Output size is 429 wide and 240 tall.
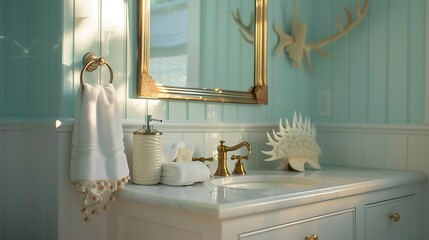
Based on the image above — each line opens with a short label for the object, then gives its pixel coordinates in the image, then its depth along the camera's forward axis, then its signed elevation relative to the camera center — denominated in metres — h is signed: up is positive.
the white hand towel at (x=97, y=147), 1.62 -0.11
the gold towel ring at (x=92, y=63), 1.72 +0.16
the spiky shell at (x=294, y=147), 2.28 -0.15
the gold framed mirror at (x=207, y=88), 1.93 +0.13
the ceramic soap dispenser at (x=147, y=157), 1.77 -0.15
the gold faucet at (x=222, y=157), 2.08 -0.18
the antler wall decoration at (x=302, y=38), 2.49 +0.36
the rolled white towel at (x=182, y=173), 1.74 -0.20
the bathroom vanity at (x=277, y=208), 1.47 -0.30
